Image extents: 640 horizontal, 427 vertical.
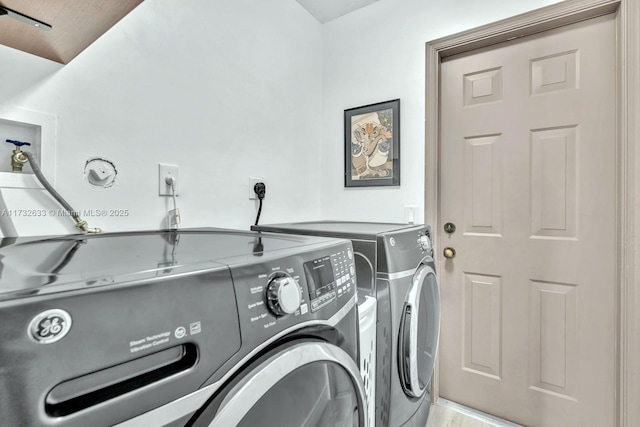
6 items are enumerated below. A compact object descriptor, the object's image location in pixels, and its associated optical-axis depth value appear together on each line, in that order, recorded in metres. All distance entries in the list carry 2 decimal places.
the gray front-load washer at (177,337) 0.31
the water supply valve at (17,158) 0.88
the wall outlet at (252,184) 1.58
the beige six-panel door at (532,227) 1.44
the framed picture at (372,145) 1.84
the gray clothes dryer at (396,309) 1.08
